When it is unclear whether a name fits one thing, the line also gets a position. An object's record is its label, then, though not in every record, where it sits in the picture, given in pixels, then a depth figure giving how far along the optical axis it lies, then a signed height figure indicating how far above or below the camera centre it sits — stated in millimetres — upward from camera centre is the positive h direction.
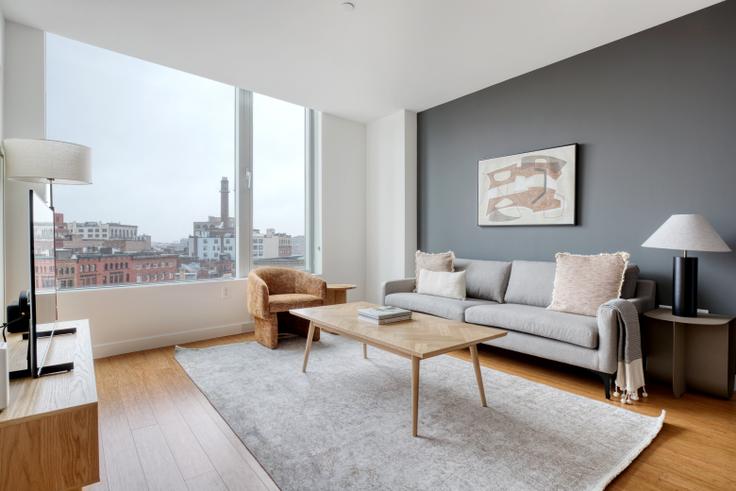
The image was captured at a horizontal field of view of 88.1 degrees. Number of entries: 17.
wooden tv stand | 1114 -607
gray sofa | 2518 -587
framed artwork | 3479 +503
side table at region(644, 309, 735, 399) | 2434 -746
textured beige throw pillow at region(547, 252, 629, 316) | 2807 -326
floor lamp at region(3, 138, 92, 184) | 2238 +480
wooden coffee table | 1989 -575
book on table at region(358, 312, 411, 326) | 2555 -554
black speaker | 1662 -355
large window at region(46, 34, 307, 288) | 3307 +691
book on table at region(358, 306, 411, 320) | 2575 -512
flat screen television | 1397 -150
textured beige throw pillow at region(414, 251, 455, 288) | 4012 -243
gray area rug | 1668 -1028
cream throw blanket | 2424 -743
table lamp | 2455 -39
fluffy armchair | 3531 -577
